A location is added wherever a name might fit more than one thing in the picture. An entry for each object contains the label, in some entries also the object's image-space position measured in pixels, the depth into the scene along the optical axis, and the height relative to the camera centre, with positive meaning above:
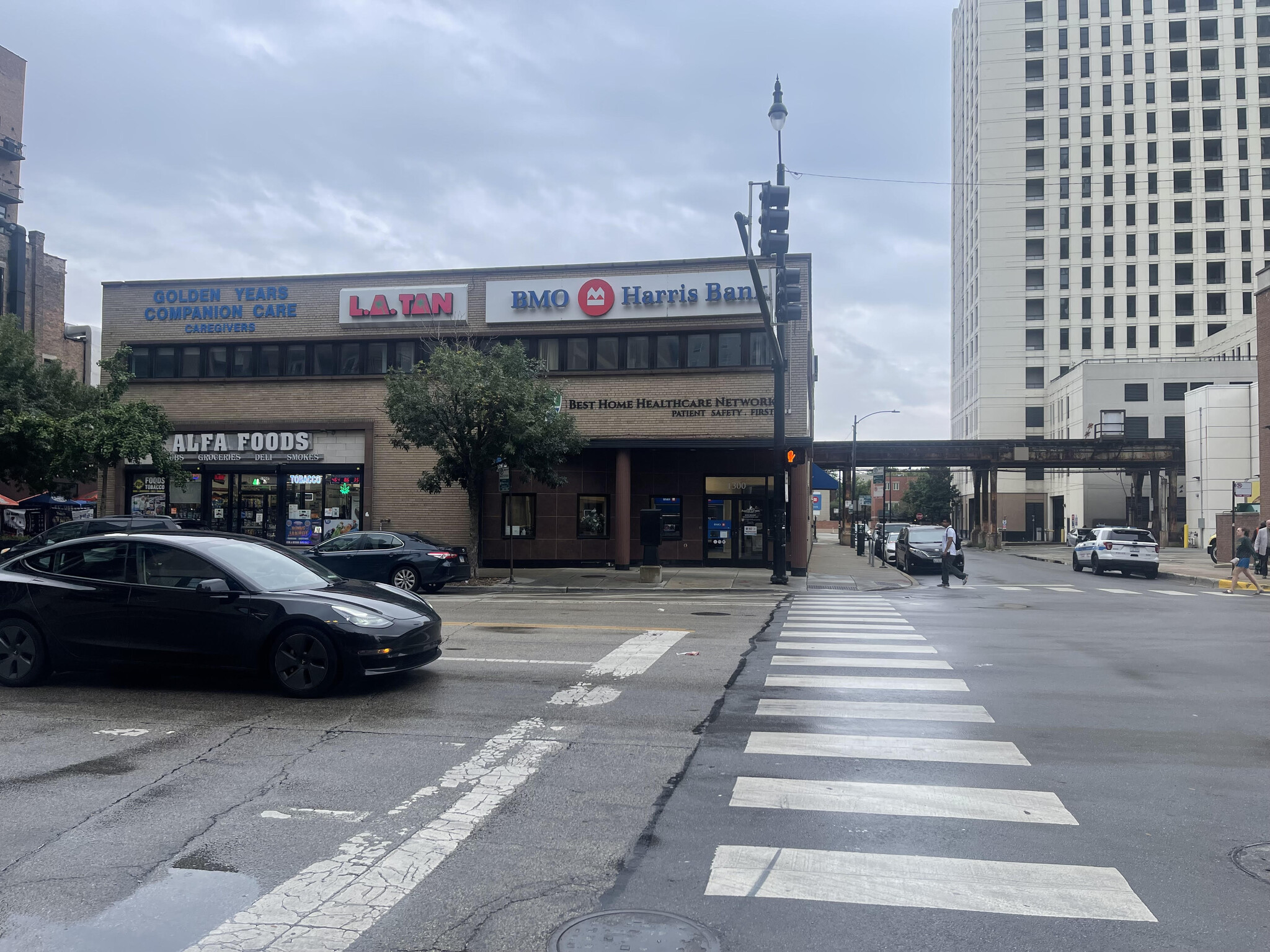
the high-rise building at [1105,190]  77.31 +26.98
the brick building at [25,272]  42.03 +10.50
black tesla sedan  8.29 -1.01
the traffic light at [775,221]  13.91 +4.24
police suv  30.05 -1.31
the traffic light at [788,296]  17.44 +3.93
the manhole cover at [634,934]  3.67 -1.70
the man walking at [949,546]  24.02 -0.94
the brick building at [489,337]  27.08 +3.21
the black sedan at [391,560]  20.30 -1.17
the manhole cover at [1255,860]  4.45 -1.69
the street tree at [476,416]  22.56 +2.19
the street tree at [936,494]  85.62 +1.41
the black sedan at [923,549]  29.58 -1.25
